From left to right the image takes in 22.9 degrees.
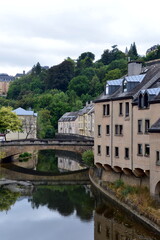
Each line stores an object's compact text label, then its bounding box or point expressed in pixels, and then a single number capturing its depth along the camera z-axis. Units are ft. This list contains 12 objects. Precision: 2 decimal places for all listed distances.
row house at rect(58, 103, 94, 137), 393.56
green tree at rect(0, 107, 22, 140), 321.93
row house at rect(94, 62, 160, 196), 128.98
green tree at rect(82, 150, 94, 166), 201.57
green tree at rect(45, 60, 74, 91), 618.85
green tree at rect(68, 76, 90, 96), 561.02
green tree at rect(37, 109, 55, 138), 439.22
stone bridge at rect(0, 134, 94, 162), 263.29
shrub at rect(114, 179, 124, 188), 153.69
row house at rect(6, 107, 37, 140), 419.70
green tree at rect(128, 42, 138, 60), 620.08
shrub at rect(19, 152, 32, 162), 306.35
